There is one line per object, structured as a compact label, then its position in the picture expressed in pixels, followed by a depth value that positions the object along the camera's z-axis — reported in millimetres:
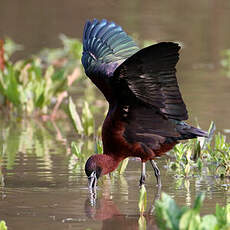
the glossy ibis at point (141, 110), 12359
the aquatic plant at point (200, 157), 14320
